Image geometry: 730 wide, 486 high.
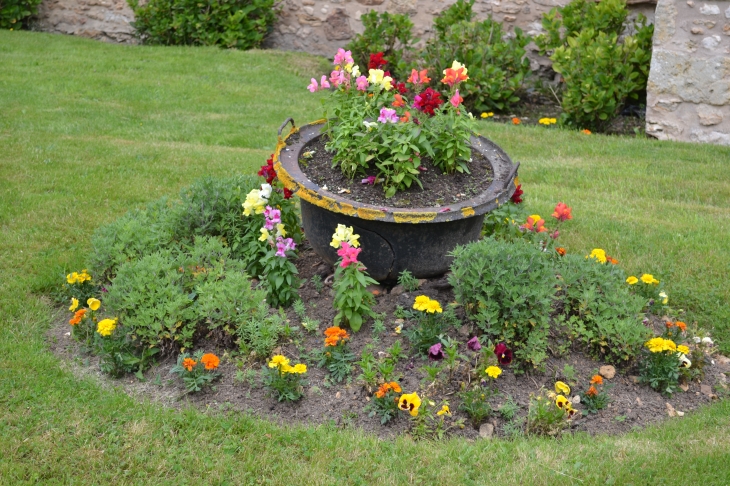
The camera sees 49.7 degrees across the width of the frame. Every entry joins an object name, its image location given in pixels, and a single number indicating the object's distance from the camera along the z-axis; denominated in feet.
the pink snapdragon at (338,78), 14.71
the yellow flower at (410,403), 11.18
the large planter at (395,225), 12.76
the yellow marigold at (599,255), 14.54
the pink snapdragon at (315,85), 14.28
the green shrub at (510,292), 12.34
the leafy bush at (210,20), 32.53
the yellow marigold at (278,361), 11.73
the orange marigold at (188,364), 11.90
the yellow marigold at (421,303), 12.50
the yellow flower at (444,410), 11.28
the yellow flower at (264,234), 13.75
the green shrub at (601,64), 24.97
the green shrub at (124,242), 14.47
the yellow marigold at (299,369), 11.78
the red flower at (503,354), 12.10
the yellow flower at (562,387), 11.73
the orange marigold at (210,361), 11.88
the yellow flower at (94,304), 13.33
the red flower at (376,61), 14.84
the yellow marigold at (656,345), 12.48
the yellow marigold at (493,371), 11.72
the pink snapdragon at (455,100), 13.80
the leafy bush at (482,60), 26.99
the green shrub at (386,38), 29.53
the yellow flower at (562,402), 11.35
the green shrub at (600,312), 12.71
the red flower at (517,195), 15.35
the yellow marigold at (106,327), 12.59
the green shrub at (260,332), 12.50
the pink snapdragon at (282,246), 13.70
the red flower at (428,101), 13.93
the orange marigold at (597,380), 12.07
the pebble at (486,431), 11.28
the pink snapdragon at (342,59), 14.65
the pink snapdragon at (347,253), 12.42
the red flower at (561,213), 14.42
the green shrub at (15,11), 34.88
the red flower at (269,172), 15.01
